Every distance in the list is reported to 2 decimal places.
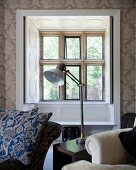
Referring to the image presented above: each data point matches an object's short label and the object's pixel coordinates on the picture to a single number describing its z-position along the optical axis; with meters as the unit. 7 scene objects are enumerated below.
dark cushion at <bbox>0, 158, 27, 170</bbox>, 1.57
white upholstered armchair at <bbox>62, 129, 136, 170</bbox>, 1.73
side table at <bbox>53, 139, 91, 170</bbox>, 1.95
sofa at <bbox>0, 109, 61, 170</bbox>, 1.75
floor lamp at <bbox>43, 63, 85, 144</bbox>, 2.11
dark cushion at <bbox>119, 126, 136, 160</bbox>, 1.73
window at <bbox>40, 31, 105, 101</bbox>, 4.58
